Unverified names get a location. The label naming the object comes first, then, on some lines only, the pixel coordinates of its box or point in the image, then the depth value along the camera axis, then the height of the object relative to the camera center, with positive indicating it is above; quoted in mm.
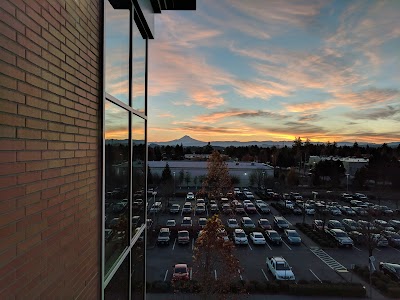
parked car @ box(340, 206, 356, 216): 26823 -5658
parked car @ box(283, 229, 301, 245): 19538 -5819
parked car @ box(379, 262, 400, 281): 14406 -5887
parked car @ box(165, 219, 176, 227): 22325 -5701
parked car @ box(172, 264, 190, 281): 13544 -5775
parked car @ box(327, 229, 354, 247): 19078 -5761
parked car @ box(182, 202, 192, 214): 27144 -5640
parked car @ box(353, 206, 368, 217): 25141 -5444
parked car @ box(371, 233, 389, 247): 18084 -5851
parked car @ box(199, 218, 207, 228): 22594 -5689
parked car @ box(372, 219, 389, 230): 19445 -5306
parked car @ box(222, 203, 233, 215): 20188 -4261
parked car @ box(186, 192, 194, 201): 32156 -5349
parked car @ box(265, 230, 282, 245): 19472 -5822
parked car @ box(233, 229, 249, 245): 19000 -5732
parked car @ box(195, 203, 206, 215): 26889 -5607
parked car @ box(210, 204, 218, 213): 25097 -5106
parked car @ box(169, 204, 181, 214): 27062 -5644
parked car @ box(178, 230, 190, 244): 19234 -5798
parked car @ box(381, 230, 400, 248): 19500 -5831
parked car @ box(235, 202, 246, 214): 26631 -5511
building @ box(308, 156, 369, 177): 44406 -2582
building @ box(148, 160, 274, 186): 39438 -2968
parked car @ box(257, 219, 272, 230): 22141 -5747
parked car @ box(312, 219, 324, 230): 22422 -5780
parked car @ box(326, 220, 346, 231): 22656 -5806
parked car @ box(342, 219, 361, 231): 22136 -5771
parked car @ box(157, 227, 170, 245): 19125 -5749
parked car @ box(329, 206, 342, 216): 27031 -5721
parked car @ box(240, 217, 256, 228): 22766 -5833
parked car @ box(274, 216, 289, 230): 22469 -5732
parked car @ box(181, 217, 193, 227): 22489 -5727
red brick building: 1460 -38
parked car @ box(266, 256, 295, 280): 13977 -5782
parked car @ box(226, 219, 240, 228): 22470 -5748
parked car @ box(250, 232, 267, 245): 19188 -5813
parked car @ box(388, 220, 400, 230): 23047 -5841
